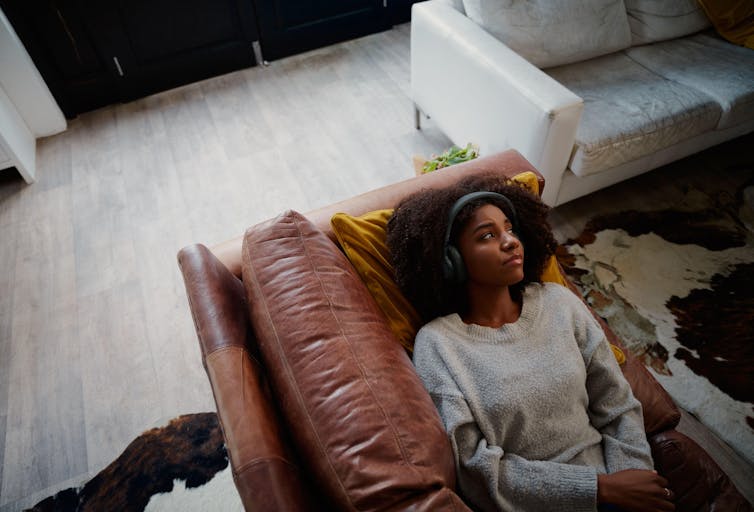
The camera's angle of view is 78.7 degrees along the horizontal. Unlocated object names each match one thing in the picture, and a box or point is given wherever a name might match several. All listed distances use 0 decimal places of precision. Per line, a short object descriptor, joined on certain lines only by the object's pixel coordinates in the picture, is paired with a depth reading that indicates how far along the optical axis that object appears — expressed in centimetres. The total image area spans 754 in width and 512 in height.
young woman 90
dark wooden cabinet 267
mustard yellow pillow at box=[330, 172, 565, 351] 111
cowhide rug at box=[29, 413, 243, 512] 142
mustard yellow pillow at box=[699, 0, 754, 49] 229
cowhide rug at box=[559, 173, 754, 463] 156
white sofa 178
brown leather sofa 72
